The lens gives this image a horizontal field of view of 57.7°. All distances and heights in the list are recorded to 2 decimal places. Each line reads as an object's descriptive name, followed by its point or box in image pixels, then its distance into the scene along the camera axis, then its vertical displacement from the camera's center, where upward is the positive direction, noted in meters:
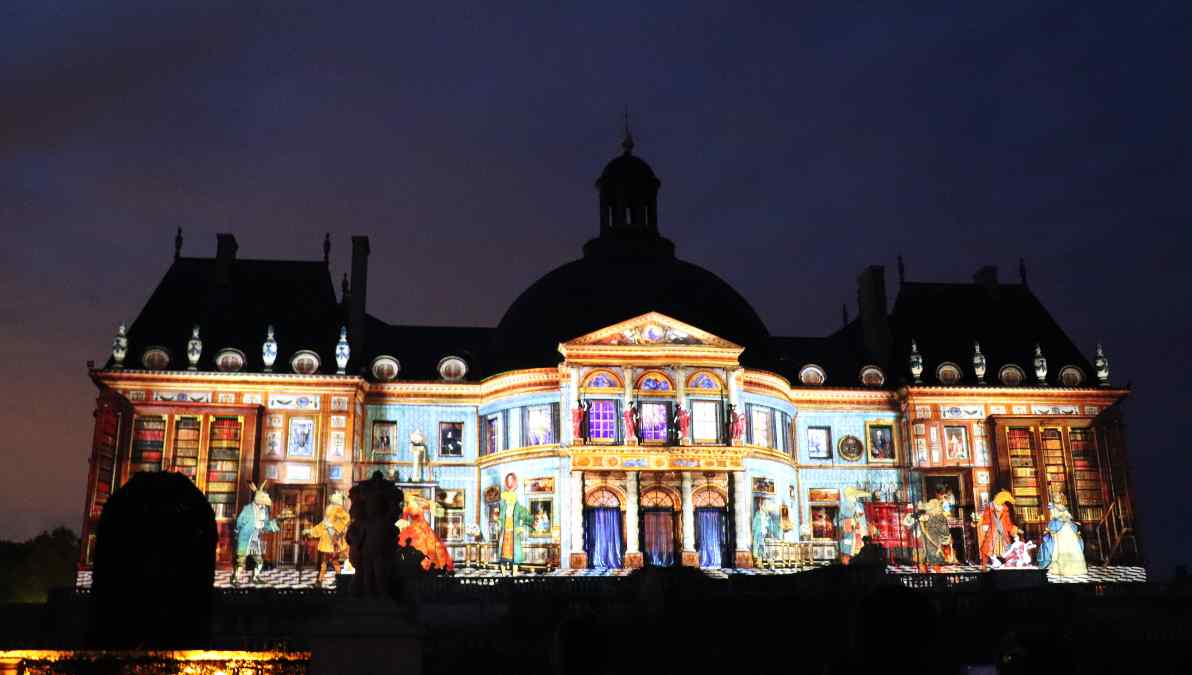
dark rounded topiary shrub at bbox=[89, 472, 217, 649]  12.77 +0.26
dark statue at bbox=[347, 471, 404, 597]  16.73 +0.78
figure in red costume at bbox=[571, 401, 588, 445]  42.06 +6.05
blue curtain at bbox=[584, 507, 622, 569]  42.03 +1.61
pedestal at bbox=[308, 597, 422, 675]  15.95 -0.79
